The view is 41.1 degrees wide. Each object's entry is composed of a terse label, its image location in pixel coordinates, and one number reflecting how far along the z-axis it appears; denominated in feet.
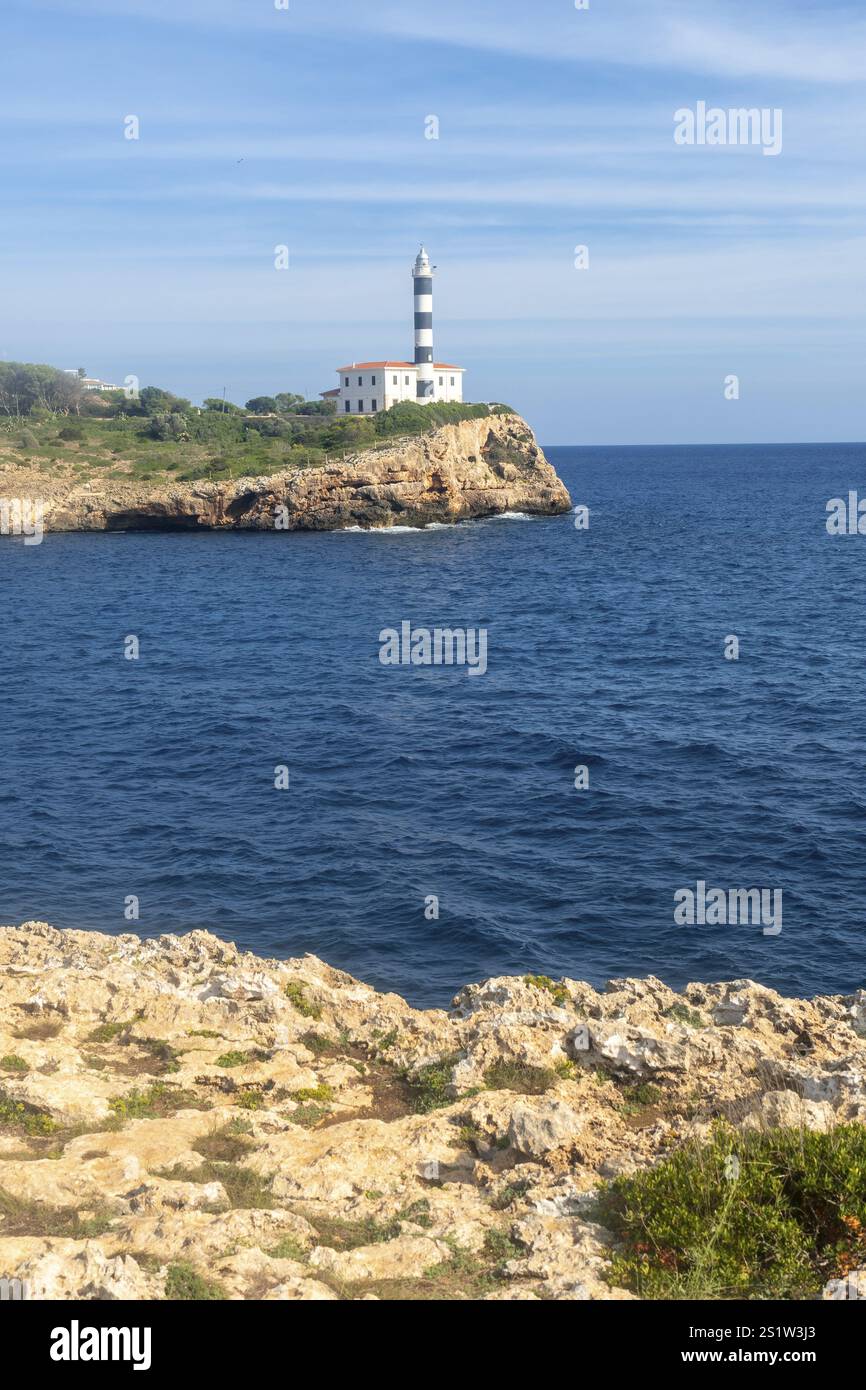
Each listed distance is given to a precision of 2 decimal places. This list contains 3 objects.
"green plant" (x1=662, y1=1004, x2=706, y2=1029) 54.95
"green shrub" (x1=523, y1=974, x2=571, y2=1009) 56.70
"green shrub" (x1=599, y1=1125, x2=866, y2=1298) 32.07
